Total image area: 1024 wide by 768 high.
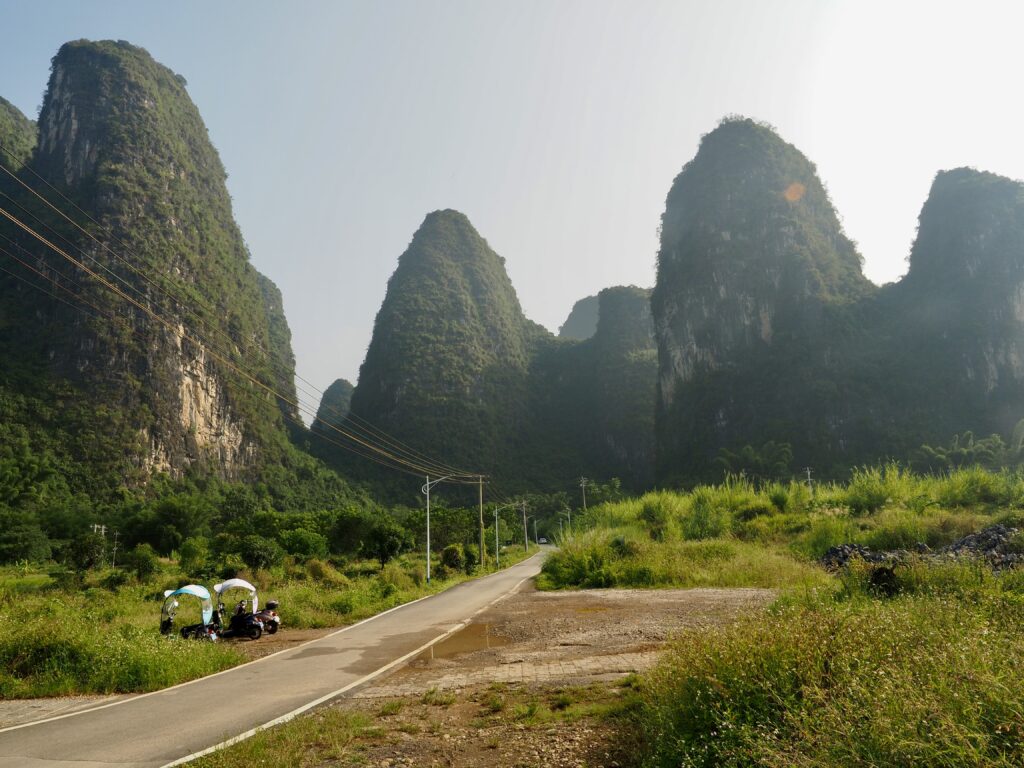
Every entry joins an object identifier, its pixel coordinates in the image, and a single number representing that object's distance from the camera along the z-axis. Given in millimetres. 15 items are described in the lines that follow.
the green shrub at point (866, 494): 26484
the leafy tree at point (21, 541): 51156
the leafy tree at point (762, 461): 82125
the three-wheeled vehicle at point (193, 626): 13648
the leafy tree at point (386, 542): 39938
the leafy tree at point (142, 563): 33125
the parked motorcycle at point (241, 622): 15320
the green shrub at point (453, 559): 40275
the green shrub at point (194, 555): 33656
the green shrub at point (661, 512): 29014
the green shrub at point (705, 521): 27984
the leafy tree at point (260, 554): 35344
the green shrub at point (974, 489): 23578
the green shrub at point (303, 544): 44409
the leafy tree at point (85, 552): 39062
